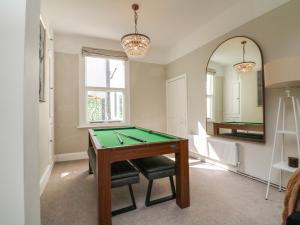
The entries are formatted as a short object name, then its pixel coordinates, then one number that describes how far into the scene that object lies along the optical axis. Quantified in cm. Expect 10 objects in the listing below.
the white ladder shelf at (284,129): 194
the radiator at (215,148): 285
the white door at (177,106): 421
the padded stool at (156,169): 178
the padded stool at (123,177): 166
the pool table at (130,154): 152
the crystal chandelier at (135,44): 239
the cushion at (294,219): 90
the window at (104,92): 404
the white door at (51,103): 316
